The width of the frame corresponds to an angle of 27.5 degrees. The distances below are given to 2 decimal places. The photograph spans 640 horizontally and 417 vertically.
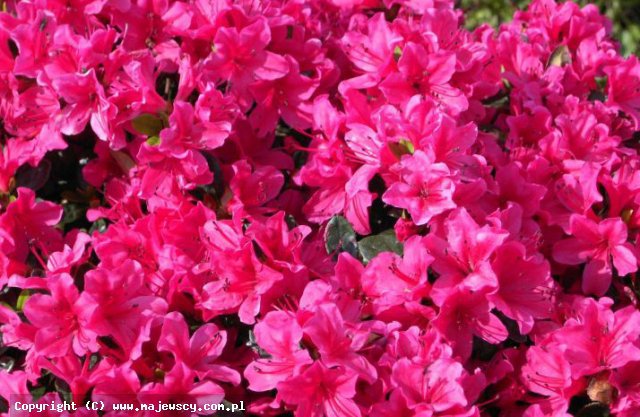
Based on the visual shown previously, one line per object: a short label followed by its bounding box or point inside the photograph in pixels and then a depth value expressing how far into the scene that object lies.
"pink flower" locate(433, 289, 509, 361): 0.79
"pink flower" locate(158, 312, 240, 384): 0.78
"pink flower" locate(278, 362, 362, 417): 0.76
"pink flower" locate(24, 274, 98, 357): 0.79
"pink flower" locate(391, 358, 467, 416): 0.76
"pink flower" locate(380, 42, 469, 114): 0.88
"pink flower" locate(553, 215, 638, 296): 0.84
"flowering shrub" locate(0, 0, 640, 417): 0.78
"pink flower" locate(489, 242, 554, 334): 0.80
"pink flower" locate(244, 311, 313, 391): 0.77
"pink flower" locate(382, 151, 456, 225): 0.80
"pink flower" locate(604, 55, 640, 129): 0.97
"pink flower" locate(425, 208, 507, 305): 0.79
